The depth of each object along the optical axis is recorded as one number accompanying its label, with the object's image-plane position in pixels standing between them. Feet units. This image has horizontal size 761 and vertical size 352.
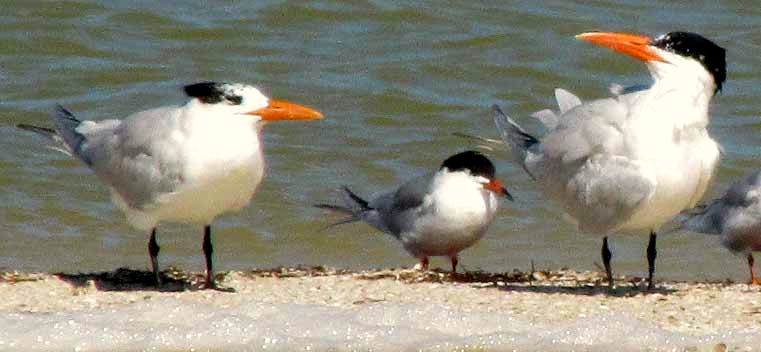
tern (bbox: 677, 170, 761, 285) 54.60
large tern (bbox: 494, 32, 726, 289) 46.88
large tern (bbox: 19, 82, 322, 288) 47.21
